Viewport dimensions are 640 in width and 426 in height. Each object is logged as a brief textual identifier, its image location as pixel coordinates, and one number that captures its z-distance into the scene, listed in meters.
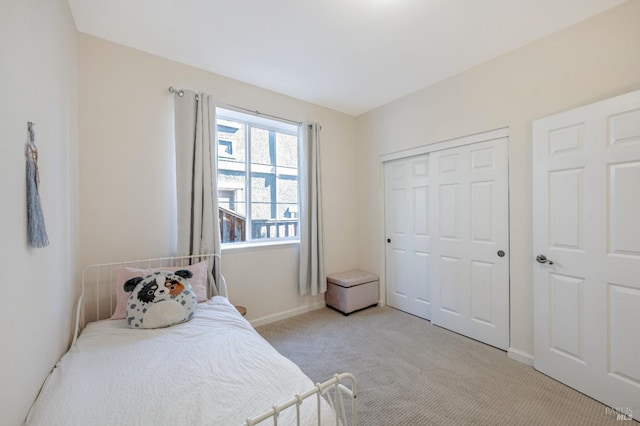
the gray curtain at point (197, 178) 2.35
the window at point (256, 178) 2.89
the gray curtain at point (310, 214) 3.21
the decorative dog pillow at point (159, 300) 1.71
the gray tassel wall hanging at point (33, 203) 1.11
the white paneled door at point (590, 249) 1.63
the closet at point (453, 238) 2.44
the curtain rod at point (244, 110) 2.37
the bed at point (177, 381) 0.98
